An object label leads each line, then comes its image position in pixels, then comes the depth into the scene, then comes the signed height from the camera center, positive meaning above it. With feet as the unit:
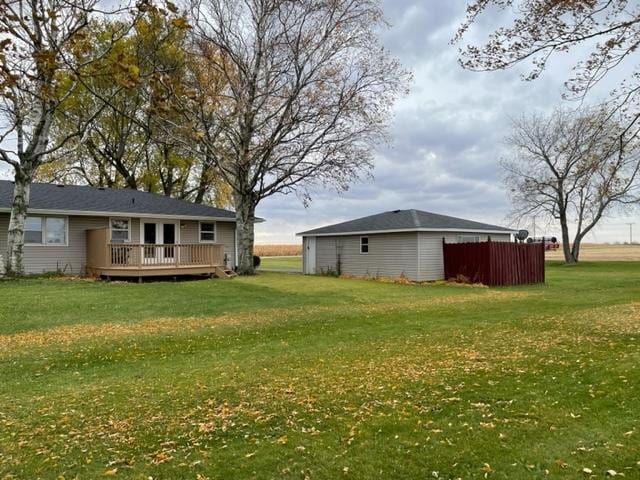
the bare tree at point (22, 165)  57.26 +10.74
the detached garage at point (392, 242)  76.18 +2.24
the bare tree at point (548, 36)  27.48 +11.94
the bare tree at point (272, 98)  73.51 +23.24
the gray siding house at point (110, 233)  65.41 +3.49
